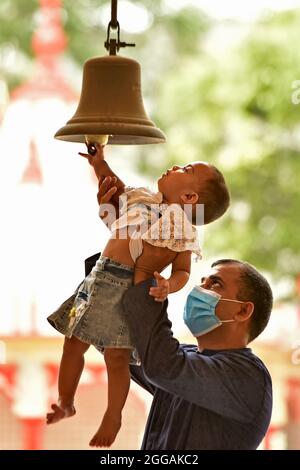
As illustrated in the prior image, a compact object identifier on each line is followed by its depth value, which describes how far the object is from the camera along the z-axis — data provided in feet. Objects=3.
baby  13.55
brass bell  14.09
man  13.16
